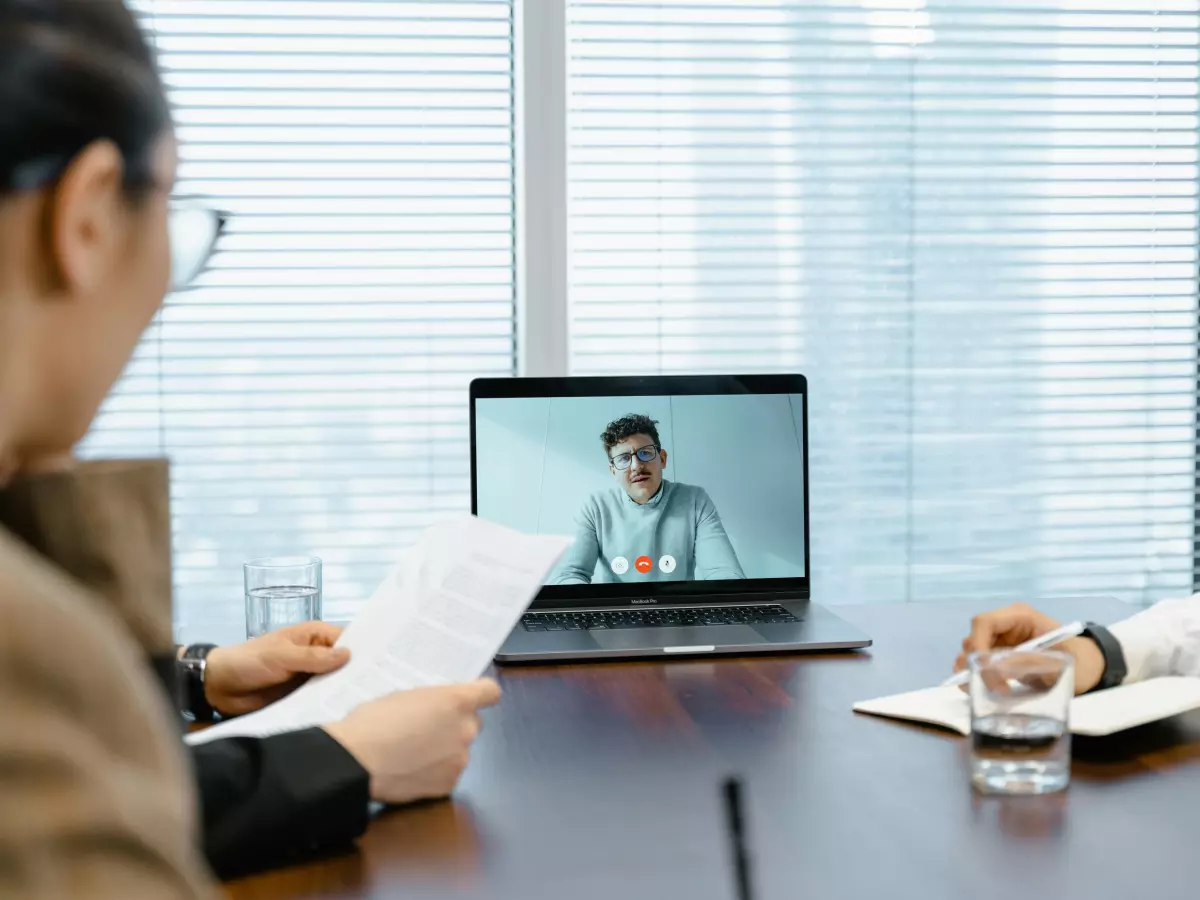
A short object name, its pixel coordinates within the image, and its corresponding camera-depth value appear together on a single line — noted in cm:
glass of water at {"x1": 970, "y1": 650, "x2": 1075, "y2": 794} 97
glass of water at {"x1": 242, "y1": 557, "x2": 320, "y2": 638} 141
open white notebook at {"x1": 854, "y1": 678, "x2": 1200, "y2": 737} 106
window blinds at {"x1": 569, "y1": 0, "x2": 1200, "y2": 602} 256
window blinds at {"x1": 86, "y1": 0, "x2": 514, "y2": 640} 247
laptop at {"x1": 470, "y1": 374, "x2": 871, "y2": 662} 165
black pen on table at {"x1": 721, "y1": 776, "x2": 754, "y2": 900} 52
